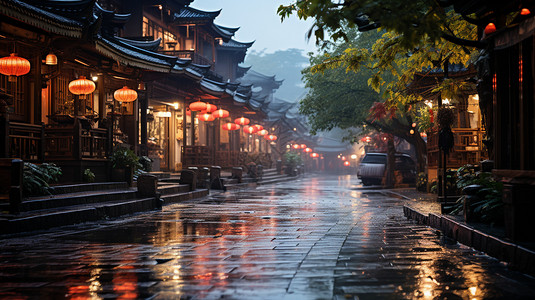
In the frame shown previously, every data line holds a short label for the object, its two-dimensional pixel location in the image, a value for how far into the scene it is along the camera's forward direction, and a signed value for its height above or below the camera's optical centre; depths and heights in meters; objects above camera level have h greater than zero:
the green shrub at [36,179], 11.83 -0.36
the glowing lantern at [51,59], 16.16 +2.95
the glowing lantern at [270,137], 47.12 +1.87
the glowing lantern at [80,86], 16.31 +2.18
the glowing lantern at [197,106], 27.38 +2.62
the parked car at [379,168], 33.25 -0.62
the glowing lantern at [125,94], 19.38 +2.29
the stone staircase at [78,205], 9.82 -0.96
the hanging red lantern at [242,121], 34.14 +2.33
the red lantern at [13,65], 13.61 +2.35
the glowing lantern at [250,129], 37.31 +2.01
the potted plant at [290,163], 51.19 -0.39
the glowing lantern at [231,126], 34.56 +2.05
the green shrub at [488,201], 8.22 -0.68
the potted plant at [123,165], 17.19 -0.12
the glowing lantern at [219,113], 28.96 +2.39
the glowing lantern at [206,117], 28.48 +2.17
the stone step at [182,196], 17.58 -1.21
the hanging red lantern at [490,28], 7.74 +1.76
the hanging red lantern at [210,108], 27.97 +2.59
